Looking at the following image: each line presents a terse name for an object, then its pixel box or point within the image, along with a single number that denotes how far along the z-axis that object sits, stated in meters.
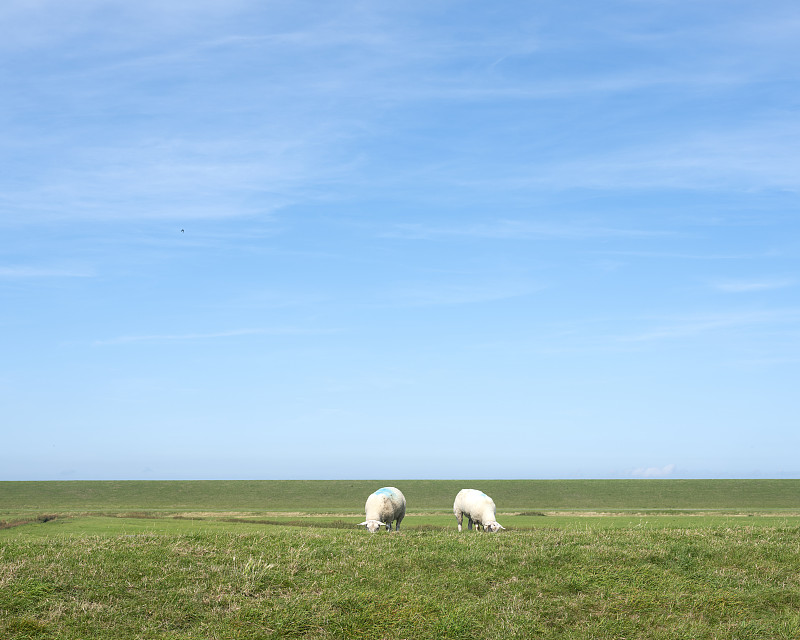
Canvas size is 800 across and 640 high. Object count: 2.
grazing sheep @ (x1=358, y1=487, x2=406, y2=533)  28.14
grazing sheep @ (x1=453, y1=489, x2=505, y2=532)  28.17
